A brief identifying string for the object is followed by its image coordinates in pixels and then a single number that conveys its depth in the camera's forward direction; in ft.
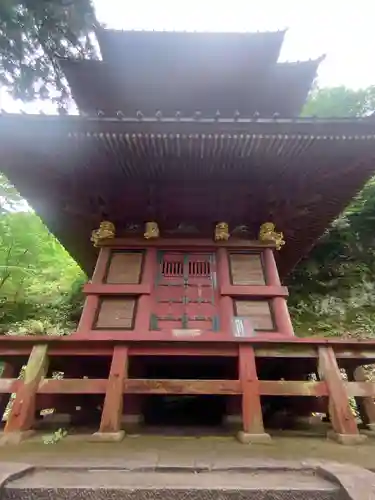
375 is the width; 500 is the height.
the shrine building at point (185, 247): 14.71
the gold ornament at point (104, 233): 21.71
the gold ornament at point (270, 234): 21.72
